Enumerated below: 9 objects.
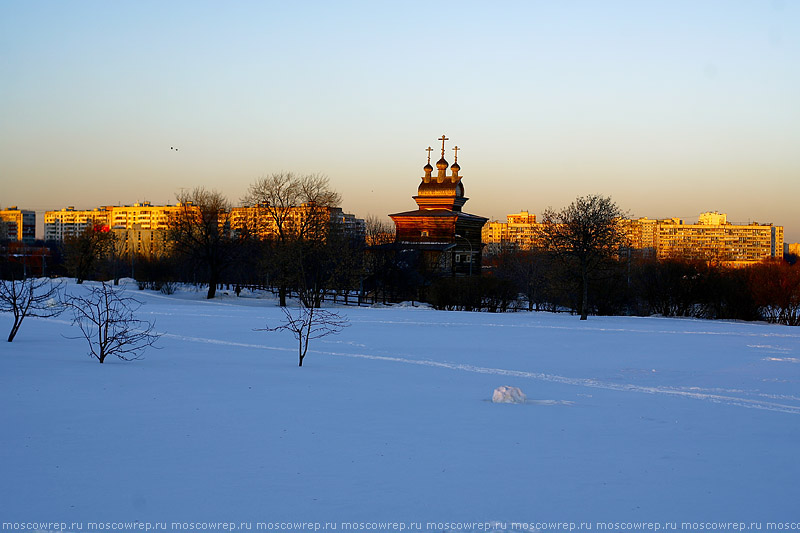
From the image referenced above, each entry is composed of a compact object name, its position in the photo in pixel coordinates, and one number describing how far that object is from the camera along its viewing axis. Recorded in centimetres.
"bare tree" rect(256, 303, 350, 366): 2500
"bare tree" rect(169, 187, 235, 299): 5350
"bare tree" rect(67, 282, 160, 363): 1527
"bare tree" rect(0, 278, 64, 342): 1790
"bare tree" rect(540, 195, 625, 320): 3931
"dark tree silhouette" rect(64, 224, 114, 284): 6769
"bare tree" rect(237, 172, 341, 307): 4706
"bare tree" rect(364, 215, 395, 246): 6562
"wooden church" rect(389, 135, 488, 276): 5862
